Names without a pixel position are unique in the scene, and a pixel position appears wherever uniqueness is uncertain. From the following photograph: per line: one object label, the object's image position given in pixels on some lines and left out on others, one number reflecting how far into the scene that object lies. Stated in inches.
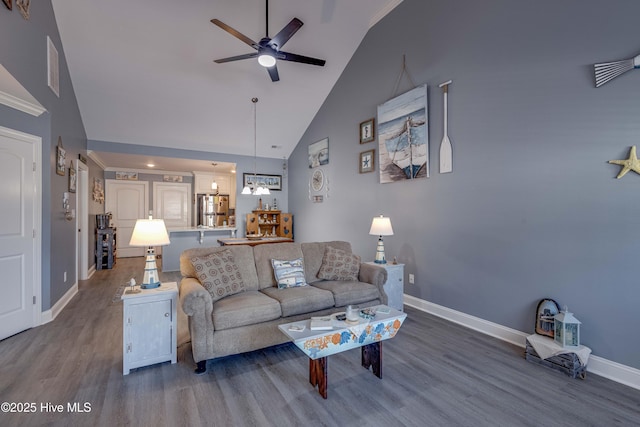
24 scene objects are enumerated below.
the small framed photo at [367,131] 185.9
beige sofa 94.3
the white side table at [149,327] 93.1
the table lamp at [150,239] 95.7
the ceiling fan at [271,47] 124.0
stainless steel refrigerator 342.6
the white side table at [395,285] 143.6
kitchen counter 248.5
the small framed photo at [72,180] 175.2
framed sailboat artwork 150.6
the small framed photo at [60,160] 148.7
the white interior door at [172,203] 344.8
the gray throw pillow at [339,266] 135.6
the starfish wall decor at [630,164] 86.6
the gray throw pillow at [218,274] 106.5
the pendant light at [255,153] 213.0
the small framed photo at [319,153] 235.6
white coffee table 78.1
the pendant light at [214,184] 314.5
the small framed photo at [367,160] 187.3
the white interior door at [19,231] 119.0
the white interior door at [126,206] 321.4
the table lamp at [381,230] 143.6
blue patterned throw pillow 124.0
